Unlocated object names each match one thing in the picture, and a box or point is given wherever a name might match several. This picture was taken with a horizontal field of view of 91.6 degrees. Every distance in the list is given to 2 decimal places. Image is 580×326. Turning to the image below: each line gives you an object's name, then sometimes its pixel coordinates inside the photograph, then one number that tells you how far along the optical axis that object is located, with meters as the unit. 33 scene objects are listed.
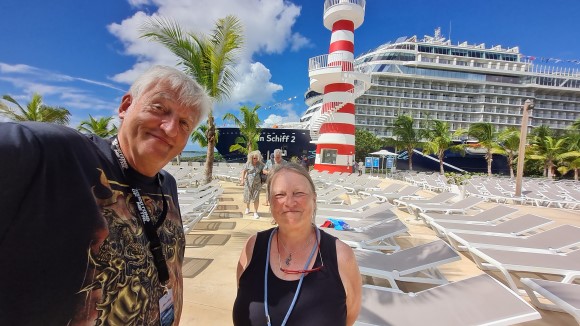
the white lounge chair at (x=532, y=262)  3.09
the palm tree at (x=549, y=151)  25.70
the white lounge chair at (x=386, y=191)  9.96
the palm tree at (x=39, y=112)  12.85
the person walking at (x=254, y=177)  6.54
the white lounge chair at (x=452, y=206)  6.66
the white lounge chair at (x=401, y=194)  9.10
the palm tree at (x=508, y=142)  27.44
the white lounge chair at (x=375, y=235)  3.92
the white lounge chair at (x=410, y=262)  2.88
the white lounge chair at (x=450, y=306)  1.94
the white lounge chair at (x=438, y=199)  7.64
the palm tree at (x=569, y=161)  23.59
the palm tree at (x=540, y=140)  26.97
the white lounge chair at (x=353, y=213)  5.45
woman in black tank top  1.27
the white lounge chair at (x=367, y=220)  4.83
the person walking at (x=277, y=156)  6.81
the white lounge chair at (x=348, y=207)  6.20
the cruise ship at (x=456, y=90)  45.31
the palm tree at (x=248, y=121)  18.89
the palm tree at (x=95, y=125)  19.44
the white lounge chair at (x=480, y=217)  5.45
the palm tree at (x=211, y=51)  7.25
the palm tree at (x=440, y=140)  29.67
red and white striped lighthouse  17.98
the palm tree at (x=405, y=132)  31.58
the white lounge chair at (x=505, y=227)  4.62
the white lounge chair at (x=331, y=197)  7.81
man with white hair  0.65
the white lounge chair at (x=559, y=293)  2.18
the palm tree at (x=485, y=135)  26.97
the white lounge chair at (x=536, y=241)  3.77
